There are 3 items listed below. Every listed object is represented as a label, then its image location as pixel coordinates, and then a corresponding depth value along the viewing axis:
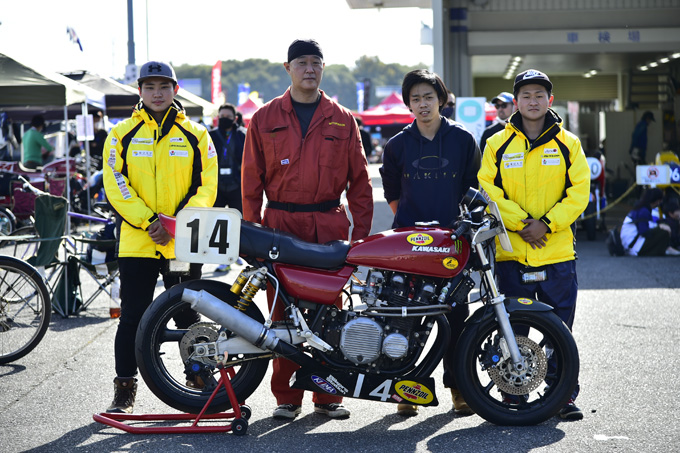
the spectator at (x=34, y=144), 18.92
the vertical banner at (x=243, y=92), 46.78
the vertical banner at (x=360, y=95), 68.00
